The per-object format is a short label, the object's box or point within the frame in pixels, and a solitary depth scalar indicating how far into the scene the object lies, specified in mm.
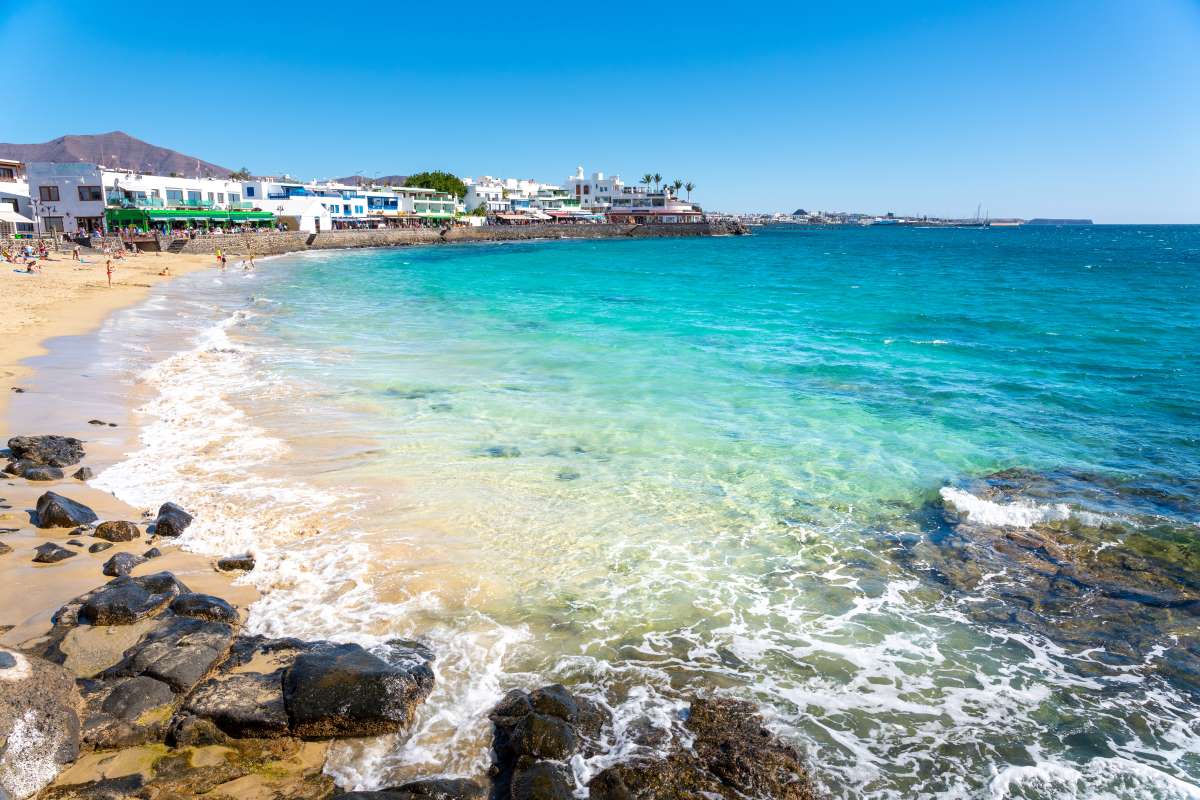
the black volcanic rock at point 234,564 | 7914
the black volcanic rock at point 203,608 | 6773
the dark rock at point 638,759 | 4996
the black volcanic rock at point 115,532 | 8297
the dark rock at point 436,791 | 4659
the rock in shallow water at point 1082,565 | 7316
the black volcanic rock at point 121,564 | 7543
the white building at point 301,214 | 79188
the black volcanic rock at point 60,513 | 8469
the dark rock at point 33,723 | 4617
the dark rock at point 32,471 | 9922
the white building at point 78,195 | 57719
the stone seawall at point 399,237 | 64312
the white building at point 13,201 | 49319
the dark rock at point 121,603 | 6539
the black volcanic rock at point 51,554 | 7645
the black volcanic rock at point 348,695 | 5445
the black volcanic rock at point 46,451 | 10477
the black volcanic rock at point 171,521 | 8558
